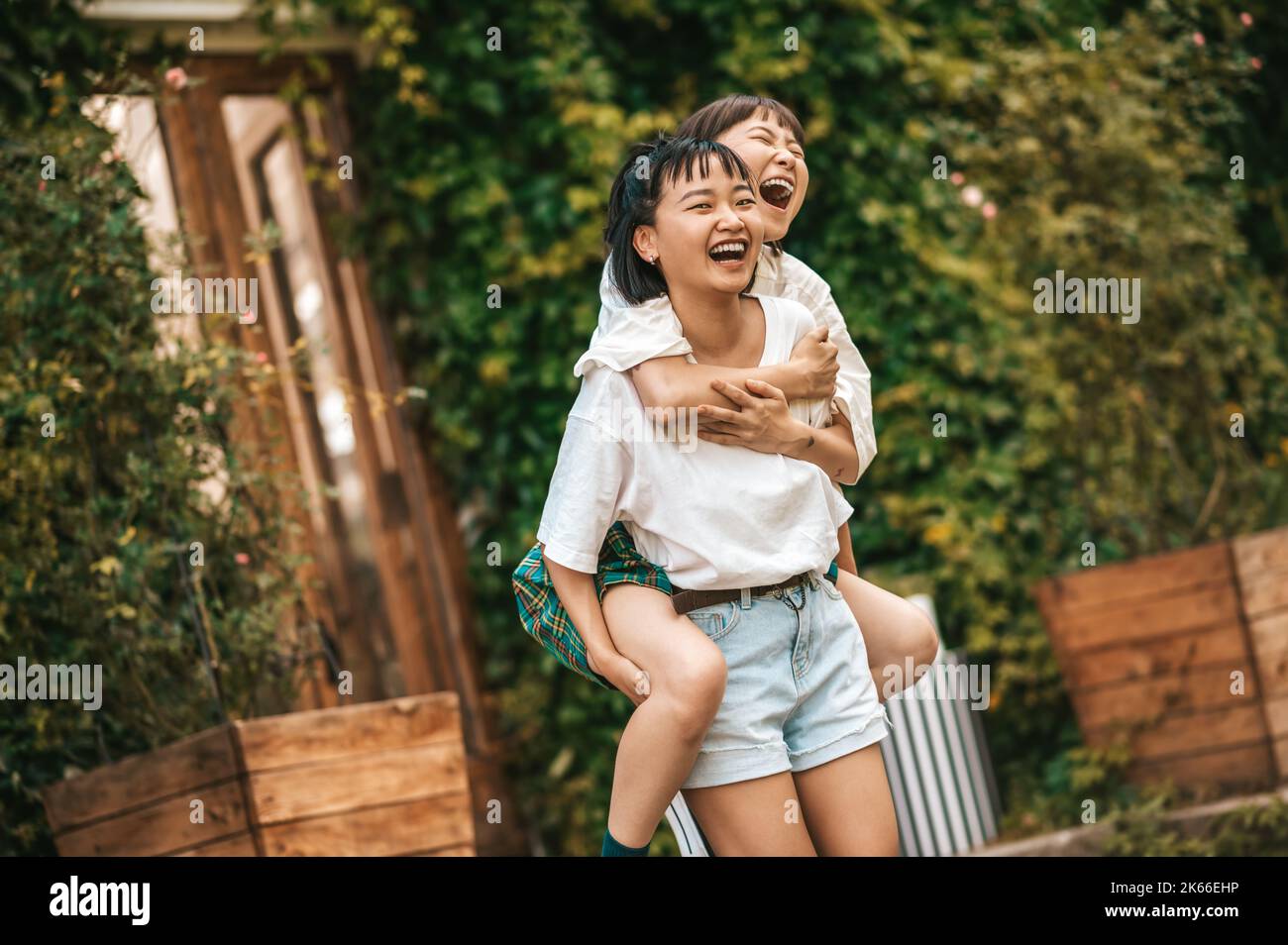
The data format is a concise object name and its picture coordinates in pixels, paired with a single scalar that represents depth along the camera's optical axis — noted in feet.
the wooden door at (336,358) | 15.98
